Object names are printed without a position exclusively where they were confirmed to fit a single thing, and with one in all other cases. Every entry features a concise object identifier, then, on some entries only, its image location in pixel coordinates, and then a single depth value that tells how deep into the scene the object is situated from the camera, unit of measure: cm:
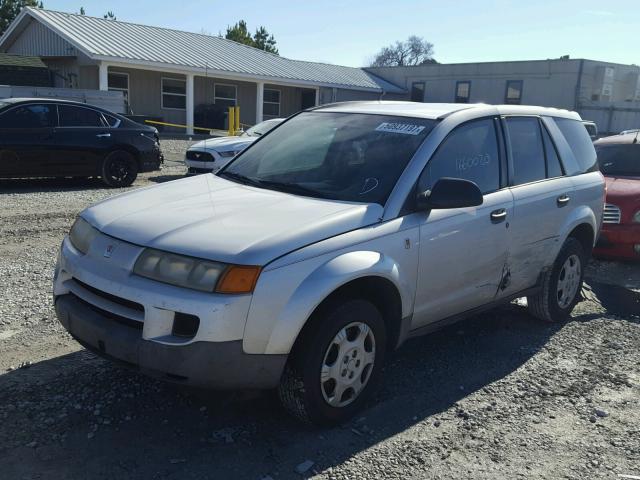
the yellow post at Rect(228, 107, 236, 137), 2202
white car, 1276
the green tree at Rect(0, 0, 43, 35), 4125
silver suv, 299
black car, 1028
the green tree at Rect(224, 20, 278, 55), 5481
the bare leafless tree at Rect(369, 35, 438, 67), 8762
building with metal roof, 2487
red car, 743
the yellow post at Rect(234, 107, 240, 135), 2280
